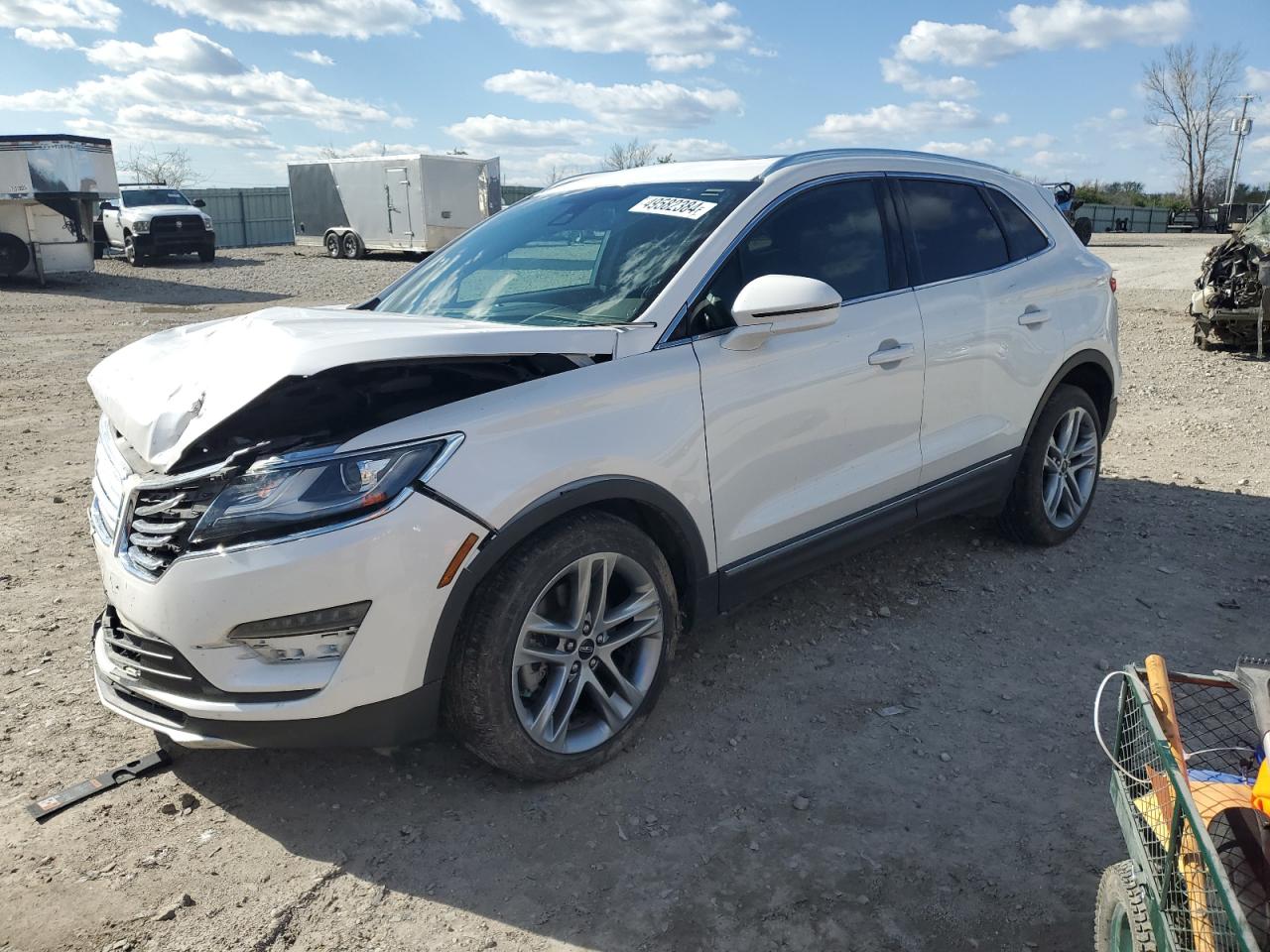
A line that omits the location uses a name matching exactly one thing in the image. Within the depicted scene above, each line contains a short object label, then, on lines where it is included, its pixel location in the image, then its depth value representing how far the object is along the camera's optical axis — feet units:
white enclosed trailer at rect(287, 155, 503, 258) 87.97
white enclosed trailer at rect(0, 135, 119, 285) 56.95
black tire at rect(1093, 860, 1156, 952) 6.32
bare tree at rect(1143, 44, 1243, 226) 193.57
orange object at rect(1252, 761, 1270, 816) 5.99
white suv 8.60
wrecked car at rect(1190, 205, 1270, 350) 35.88
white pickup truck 80.02
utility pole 176.32
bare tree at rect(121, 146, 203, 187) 170.09
